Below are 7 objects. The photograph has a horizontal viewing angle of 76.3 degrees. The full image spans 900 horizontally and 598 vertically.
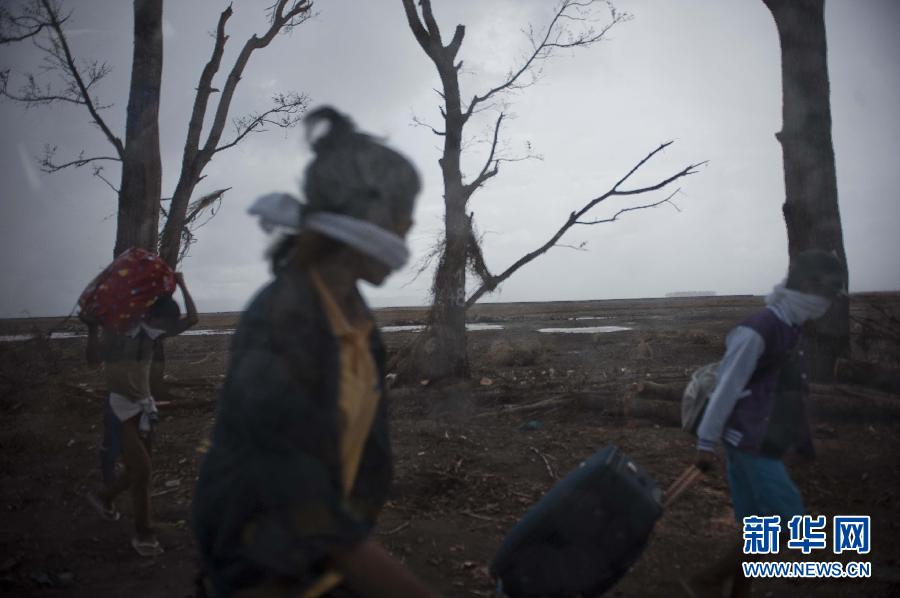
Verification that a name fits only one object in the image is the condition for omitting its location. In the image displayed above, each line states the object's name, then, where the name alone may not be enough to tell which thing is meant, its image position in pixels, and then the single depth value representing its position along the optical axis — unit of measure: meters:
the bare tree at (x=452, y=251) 9.07
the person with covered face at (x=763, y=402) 2.89
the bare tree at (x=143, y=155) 7.61
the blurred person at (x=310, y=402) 1.15
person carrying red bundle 3.87
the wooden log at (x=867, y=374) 6.49
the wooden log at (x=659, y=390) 7.19
